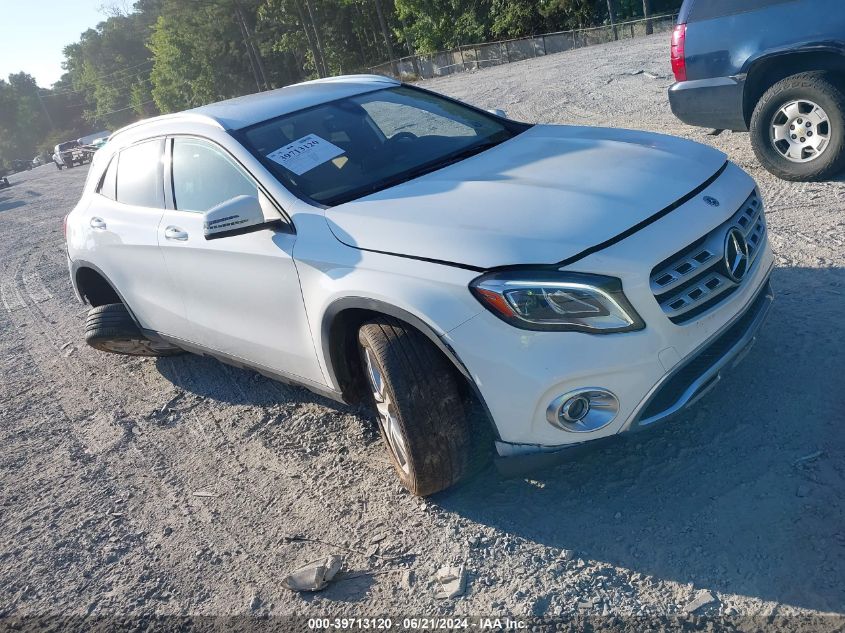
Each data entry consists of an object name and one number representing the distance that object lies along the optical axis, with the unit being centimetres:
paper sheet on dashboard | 370
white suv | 269
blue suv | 556
